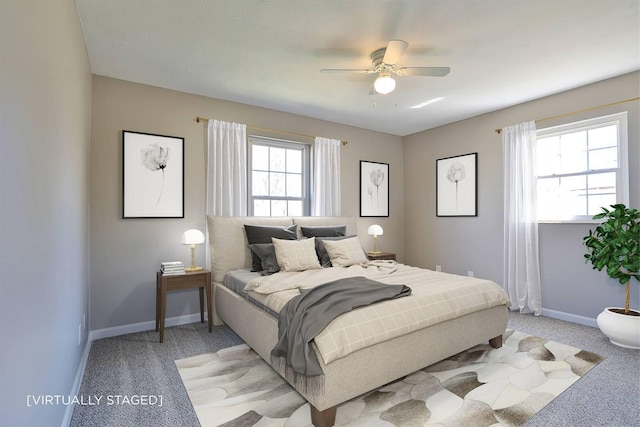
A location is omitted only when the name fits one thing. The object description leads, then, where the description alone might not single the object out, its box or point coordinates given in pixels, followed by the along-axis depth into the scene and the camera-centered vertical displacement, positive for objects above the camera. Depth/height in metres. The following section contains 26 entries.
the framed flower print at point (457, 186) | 4.82 +0.44
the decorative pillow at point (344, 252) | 3.74 -0.45
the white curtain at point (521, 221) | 4.05 -0.09
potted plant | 2.96 -0.45
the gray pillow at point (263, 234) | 3.78 -0.23
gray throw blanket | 1.91 -0.65
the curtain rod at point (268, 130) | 3.90 +1.15
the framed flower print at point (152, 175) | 3.47 +0.44
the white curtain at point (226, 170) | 3.92 +0.55
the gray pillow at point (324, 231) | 4.13 -0.22
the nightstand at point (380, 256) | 4.82 -0.63
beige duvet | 1.95 -0.66
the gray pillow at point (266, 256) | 3.42 -0.46
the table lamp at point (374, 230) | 4.95 -0.25
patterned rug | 2.01 -1.26
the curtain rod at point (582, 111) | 3.39 +1.17
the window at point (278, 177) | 4.41 +0.52
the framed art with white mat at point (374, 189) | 5.39 +0.43
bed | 1.93 -0.94
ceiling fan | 2.53 +1.28
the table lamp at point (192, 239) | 3.48 -0.27
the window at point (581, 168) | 3.50 +0.54
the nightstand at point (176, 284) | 3.20 -0.72
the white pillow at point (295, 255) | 3.39 -0.44
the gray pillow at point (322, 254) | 3.82 -0.48
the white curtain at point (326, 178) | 4.79 +0.55
